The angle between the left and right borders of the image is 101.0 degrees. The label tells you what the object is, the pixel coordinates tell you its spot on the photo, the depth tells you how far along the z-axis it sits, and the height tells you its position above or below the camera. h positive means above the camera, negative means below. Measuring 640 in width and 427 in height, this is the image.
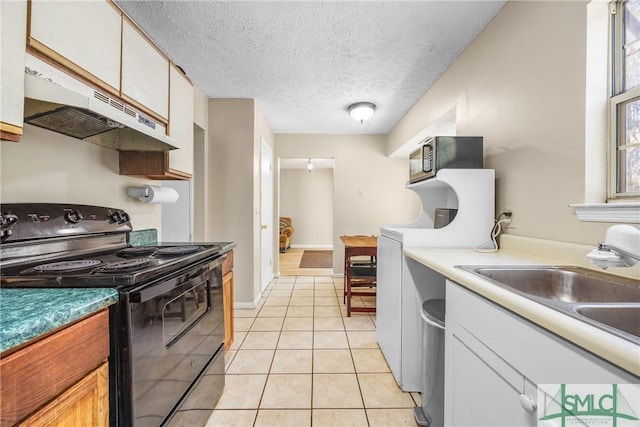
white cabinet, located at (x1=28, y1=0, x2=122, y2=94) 0.94 +0.71
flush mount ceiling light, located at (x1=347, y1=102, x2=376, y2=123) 3.12 +1.24
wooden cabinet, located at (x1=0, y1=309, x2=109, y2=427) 0.55 -0.40
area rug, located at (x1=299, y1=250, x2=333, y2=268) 5.38 -1.06
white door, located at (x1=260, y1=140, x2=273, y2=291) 3.53 -0.03
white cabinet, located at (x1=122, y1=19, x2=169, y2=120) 1.36 +0.79
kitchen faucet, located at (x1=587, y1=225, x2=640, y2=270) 0.71 -0.09
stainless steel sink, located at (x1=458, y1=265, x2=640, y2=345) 0.69 -0.25
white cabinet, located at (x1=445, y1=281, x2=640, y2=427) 0.55 -0.40
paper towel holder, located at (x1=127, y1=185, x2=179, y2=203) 1.76 +0.13
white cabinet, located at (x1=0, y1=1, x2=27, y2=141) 0.77 +0.43
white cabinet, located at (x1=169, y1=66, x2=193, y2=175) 1.80 +0.67
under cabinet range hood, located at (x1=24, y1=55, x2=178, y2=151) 0.89 +0.40
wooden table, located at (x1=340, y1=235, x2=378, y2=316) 2.76 -0.41
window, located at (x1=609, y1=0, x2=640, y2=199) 1.06 +0.47
